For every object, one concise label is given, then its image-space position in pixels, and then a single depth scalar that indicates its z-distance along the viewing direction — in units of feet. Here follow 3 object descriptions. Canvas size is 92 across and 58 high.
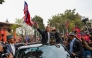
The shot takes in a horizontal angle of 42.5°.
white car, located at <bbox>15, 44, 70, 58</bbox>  9.79
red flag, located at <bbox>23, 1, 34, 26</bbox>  15.89
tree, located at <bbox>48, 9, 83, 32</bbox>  93.69
